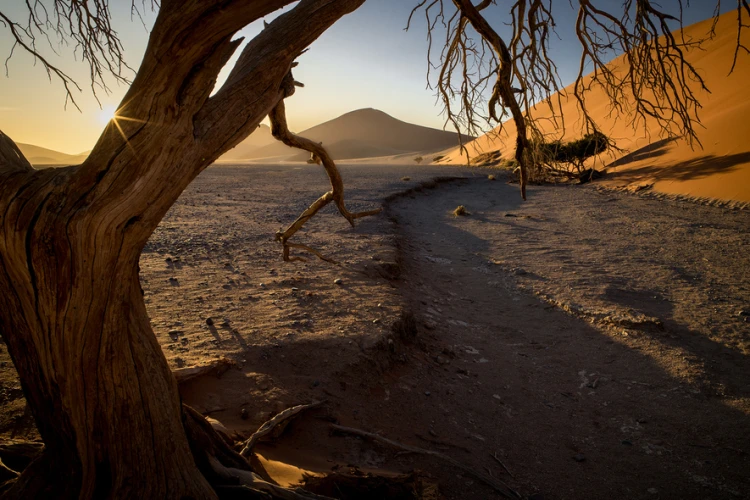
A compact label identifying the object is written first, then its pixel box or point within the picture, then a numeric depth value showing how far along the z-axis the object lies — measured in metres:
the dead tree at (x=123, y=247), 1.44
